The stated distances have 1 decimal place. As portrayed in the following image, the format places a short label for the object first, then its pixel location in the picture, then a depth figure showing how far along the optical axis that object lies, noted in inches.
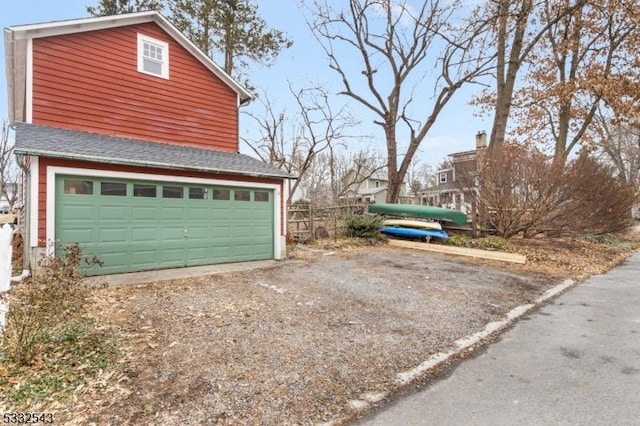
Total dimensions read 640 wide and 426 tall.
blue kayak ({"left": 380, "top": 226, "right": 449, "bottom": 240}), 508.1
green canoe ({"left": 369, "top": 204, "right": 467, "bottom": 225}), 539.5
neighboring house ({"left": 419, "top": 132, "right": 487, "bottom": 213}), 514.9
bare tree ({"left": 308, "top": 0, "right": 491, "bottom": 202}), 678.5
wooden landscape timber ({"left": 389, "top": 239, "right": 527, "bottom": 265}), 394.3
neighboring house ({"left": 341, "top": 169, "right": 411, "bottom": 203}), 1169.7
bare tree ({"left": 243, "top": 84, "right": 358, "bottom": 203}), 862.5
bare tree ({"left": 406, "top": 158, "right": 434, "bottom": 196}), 1567.4
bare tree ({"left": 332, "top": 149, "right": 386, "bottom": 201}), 1139.6
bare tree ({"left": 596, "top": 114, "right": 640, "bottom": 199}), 1196.7
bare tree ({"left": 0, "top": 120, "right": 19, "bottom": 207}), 876.6
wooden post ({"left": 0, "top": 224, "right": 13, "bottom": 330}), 141.0
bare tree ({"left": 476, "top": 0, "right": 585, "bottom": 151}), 567.2
